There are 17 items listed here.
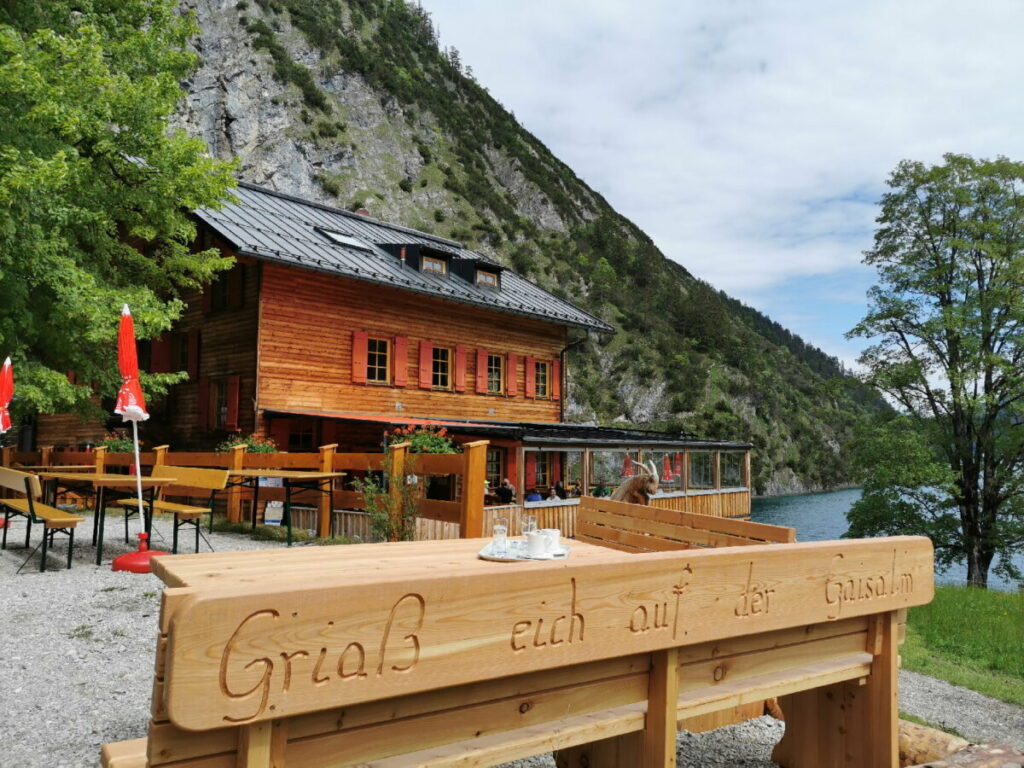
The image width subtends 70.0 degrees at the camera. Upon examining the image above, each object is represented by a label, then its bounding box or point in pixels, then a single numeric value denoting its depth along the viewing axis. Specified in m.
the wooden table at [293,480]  9.88
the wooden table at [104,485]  8.31
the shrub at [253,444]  15.66
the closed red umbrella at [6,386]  11.02
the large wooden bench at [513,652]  1.49
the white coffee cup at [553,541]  3.40
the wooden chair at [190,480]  8.88
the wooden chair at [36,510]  7.83
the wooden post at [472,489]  9.25
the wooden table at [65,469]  13.35
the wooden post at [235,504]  14.30
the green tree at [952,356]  19.97
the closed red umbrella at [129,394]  8.15
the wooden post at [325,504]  12.08
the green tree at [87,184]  12.88
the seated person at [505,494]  16.53
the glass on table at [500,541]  3.44
